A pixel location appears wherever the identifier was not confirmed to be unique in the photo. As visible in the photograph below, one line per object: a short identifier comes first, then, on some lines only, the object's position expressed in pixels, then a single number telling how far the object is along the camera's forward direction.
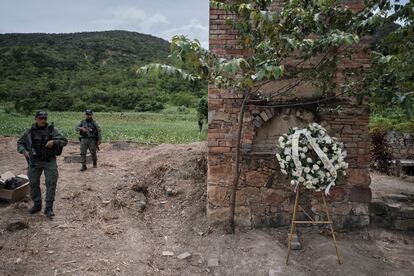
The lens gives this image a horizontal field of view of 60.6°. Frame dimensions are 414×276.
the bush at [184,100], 45.22
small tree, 3.74
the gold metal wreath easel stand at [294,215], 4.73
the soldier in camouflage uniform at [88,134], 9.57
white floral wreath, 4.55
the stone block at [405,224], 6.05
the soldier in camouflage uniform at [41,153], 5.98
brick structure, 5.67
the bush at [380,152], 10.79
